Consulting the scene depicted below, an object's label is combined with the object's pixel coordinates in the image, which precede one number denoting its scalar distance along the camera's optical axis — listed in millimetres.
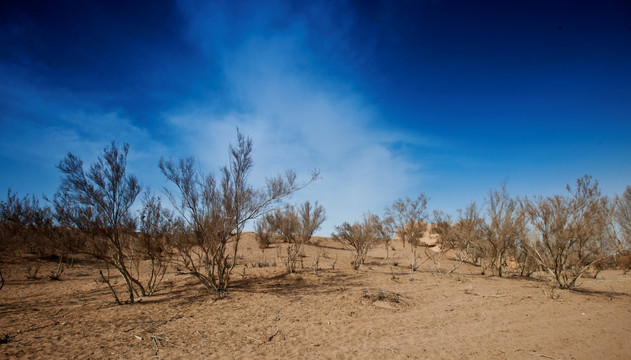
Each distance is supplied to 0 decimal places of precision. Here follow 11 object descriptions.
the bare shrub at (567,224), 10391
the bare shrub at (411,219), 16859
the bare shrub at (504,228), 13438
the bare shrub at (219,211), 8680
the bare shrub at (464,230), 16328
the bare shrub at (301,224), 15398
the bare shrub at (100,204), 7555
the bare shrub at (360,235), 16922
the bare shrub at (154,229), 8938
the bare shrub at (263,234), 24812
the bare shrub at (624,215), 24214
